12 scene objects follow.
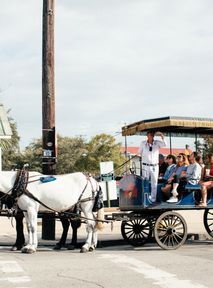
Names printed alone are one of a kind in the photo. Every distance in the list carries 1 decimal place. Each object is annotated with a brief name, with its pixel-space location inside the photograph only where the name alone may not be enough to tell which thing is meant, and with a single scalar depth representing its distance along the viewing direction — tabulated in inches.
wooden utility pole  586.9
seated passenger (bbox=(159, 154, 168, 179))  532.7
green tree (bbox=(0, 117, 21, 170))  2628.0
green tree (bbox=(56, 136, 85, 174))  2687.0
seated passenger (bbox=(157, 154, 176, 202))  494.3
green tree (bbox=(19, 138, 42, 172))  2669.8
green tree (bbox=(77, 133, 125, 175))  2512.3
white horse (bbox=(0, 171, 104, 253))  466.9
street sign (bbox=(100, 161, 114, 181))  958.2
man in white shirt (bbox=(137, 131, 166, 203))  487.2
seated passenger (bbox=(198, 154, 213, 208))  494.9
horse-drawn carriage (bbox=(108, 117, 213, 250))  480.1
